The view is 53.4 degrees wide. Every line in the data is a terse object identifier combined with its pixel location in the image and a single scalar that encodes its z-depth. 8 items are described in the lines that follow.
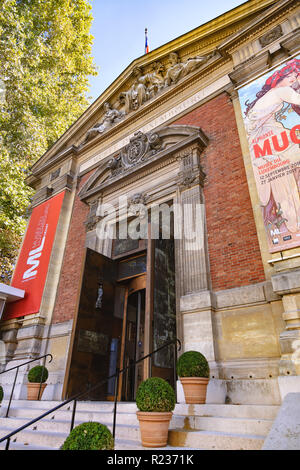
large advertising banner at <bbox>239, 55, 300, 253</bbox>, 4.87
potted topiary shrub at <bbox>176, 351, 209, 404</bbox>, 3.99
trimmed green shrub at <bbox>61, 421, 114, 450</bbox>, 2.43
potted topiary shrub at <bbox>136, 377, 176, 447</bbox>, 3.02
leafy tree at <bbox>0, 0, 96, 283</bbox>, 12.14
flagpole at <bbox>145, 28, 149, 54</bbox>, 12.91
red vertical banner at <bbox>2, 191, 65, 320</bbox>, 9.00
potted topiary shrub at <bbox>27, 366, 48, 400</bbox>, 6.08
